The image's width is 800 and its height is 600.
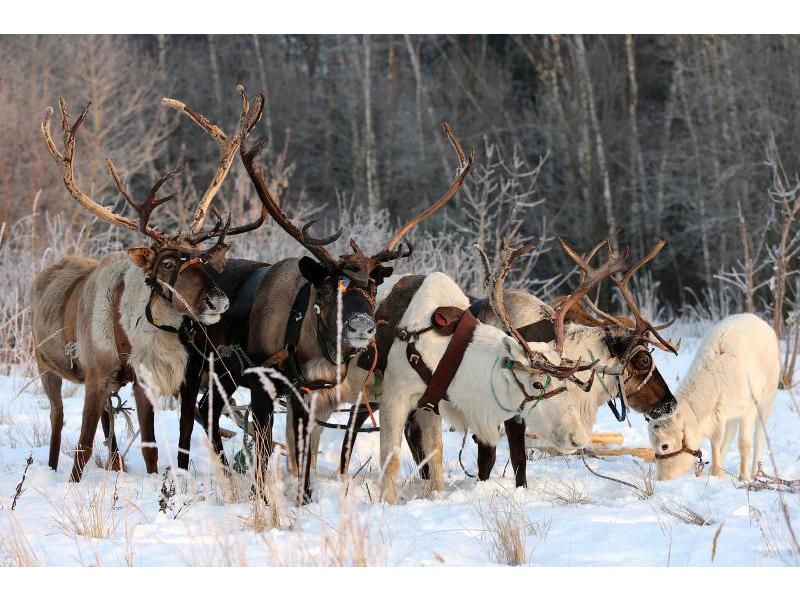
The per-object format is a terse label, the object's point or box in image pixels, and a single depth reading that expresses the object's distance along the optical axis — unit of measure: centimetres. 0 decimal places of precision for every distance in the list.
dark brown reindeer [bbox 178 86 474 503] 1111
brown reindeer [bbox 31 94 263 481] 1198
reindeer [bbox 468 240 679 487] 1170
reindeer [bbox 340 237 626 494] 1158
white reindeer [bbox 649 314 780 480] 1477
